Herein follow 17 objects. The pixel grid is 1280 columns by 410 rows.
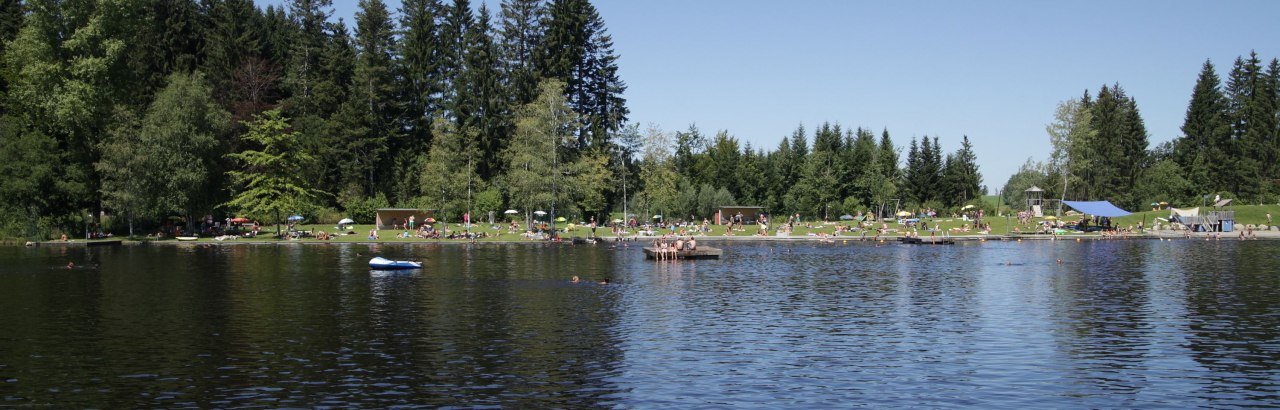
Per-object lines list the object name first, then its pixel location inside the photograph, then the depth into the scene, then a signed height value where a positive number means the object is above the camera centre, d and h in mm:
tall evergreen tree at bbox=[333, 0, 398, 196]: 118562 +16078
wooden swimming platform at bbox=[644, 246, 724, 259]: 75562 -1692
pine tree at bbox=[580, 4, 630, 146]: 133375 +21868
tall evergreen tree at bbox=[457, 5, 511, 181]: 124312 +18461
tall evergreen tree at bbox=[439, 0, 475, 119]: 128612 +27405
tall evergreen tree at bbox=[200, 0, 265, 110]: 117000 +25577
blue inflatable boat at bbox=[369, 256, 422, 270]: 64000 -2092
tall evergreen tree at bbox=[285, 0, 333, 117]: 122125 +24692
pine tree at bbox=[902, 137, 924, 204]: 151875 +9161
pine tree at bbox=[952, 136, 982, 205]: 155750 +9828
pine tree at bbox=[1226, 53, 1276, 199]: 140375 +17273
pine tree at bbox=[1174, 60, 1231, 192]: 143500 +15345
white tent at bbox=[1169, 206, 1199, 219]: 115125 +2348
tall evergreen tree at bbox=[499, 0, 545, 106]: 127688 +28294
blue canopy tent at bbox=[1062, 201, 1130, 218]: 111938 +2758
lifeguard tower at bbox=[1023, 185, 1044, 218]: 123975 +3698
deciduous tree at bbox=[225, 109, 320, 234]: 99312 +6546
